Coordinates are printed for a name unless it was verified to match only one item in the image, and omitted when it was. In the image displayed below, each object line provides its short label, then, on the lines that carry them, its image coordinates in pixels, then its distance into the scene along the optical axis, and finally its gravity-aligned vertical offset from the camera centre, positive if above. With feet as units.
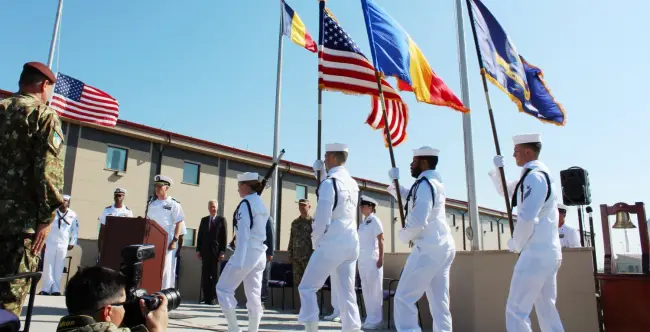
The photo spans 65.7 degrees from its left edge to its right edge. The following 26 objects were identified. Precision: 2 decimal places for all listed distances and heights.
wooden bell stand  21.99 -1.00
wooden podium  23.82 +1.15
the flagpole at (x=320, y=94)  24.67 +8.86
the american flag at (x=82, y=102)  37.04 +11.92
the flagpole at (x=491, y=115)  21.75 +7.82
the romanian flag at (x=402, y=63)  26.55 +10.95
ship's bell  24.94 +2.69
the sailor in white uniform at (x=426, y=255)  16.97 +0.53
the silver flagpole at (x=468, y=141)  27.50 +7.36
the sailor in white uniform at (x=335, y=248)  17.30 +0.69
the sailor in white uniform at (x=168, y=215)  26.99 +2.63
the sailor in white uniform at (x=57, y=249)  36.58 +0.95
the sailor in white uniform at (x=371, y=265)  27.81 +0.23
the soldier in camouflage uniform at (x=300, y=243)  34.76 +1.68
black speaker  24.34 +4.12
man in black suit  37.17 +1.56
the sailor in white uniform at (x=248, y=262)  19.99 +0.16
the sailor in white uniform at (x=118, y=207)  33.17 +3.68
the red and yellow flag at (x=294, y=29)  42.83 +20.14
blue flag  28.19 +11.40
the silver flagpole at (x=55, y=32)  35.42 +16.37
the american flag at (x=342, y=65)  26.68 +10.74
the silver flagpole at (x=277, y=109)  42.19 +13.65
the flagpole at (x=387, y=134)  22.33 +6.68
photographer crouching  6.99 -0.54
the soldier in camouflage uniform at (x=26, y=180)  10.28 +1.68
